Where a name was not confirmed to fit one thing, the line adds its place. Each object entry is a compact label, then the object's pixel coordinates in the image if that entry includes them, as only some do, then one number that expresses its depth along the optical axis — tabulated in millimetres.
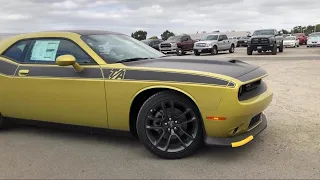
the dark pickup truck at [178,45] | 21448
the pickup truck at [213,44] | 20721
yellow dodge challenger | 2800
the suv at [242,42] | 35447
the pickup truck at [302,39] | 37217
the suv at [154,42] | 23439
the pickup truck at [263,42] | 18324
